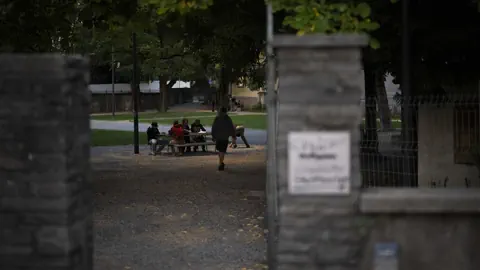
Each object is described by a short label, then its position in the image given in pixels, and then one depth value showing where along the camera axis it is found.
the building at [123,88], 68.19
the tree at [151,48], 14.45
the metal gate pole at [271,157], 8.25
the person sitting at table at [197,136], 25.50
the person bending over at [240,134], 27.11
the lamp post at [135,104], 24.45
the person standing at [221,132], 18.97
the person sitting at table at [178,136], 23.97
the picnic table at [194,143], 24.16
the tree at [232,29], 13.82
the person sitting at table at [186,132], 24.97
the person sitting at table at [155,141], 24.30
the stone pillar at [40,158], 6.35
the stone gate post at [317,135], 6.10
